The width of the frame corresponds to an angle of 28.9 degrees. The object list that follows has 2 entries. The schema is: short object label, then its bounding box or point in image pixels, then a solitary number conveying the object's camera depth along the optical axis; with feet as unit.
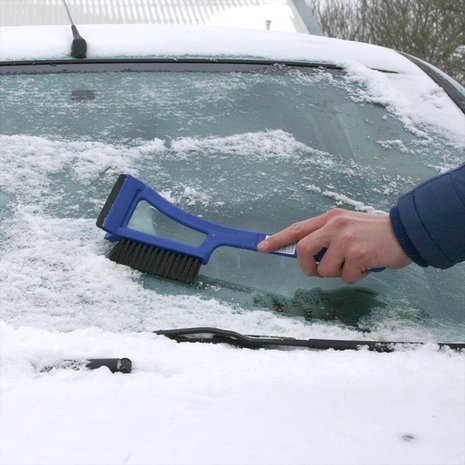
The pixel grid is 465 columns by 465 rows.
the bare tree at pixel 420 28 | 29.91
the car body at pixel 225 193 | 4.57
